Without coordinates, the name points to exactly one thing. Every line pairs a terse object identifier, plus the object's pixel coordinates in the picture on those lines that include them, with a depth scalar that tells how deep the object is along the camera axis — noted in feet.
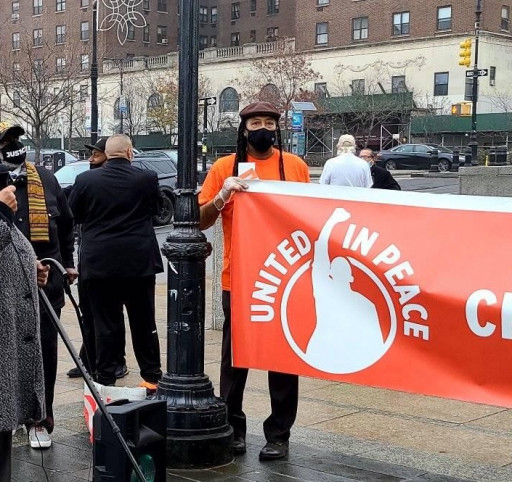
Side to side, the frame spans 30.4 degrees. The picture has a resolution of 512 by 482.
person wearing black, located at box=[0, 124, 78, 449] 18.54
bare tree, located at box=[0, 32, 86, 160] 126.91
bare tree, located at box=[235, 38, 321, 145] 194.29
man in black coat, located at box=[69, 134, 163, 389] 21.74
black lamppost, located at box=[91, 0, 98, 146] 103.24
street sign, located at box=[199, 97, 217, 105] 119.07
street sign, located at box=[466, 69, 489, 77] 121.80
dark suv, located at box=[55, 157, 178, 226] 73.82
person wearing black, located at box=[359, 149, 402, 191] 39.17
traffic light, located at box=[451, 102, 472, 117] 135.74
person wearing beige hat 34.35
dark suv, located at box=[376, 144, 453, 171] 145.69
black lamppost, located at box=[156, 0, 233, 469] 17.44
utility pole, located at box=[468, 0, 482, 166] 129.39
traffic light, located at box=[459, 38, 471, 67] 117.08
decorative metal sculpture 187.46
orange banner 14.97
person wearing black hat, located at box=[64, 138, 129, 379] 24.30
